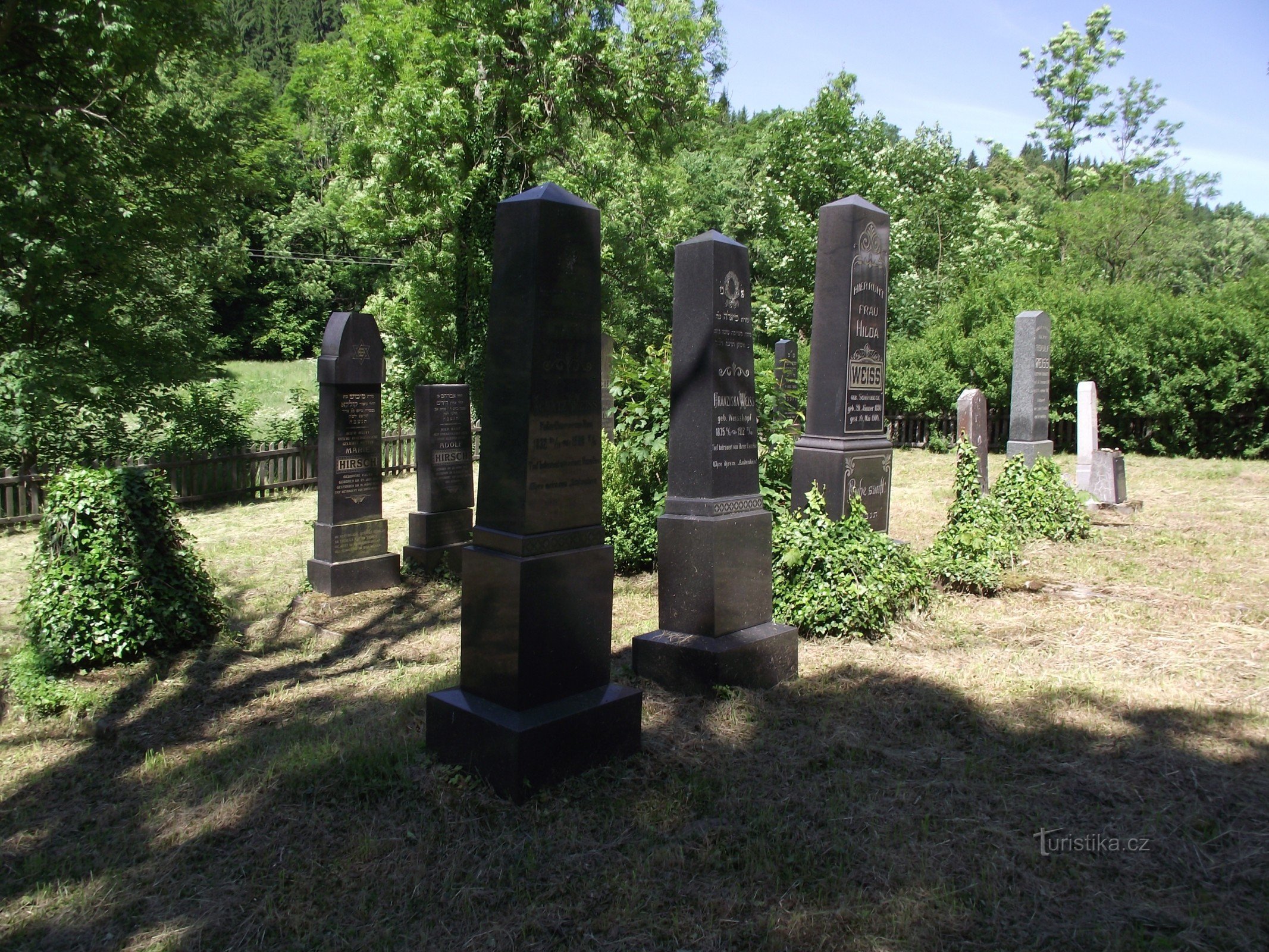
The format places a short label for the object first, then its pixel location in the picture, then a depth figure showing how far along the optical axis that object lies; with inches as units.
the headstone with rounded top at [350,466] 346.6
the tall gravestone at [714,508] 210.1
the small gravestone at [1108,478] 462.0
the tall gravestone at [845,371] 305.7
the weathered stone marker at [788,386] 356.5
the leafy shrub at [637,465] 340.5
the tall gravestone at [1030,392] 453.7
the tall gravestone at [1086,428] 484.1
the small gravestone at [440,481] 381.1
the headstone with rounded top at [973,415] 479.5
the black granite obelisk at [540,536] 157.5
